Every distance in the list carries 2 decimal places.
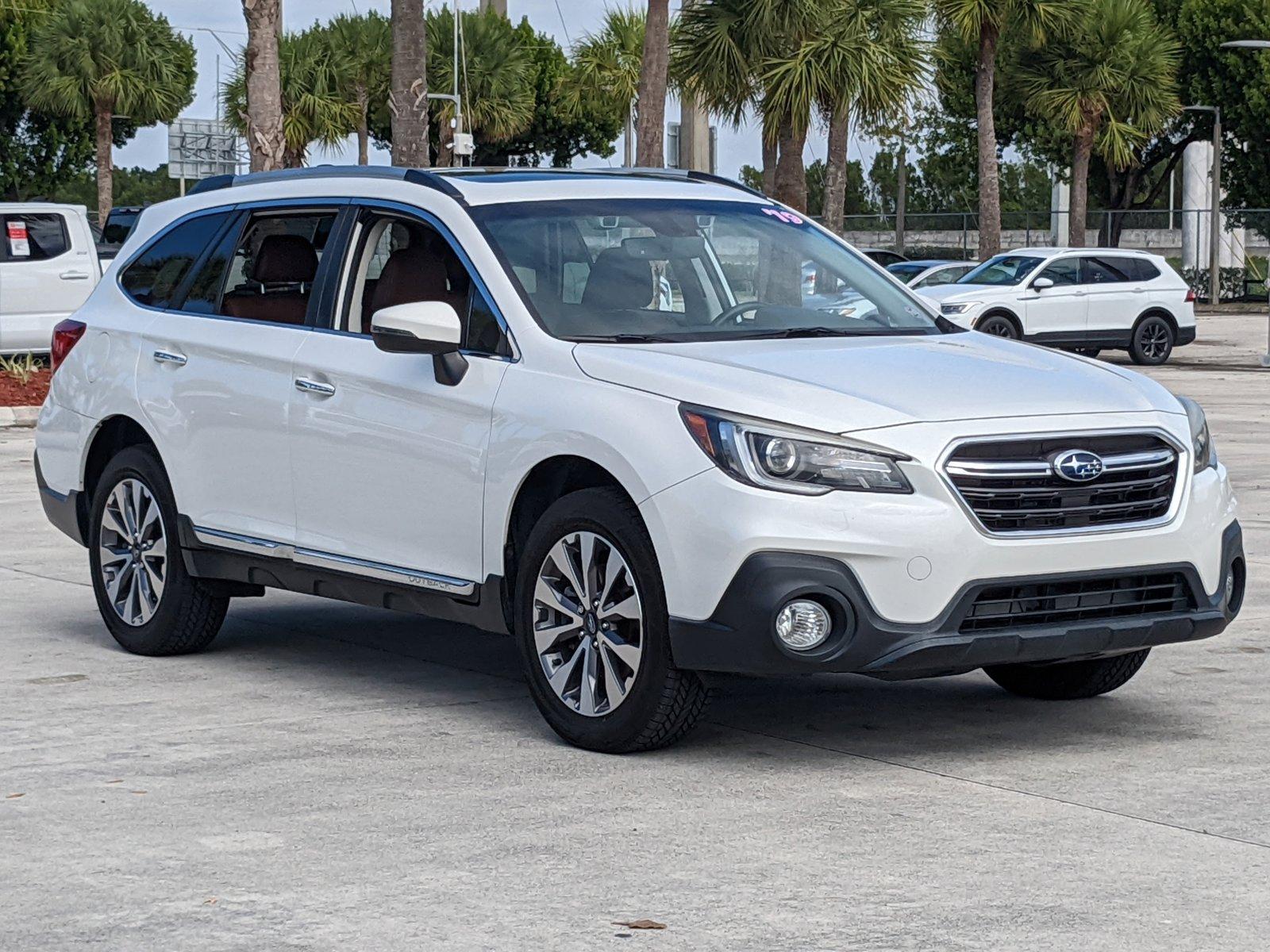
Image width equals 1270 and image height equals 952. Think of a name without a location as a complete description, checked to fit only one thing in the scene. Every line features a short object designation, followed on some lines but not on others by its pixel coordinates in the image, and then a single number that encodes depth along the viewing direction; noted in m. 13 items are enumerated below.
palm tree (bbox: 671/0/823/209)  33.41
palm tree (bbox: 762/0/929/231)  33.75
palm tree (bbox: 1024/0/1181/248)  49.22
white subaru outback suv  6.01
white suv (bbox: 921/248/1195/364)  30.39
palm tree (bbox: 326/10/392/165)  63.34
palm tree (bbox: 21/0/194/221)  63.28
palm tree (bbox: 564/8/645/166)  64.31
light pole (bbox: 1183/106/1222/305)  55.00
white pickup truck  24.05
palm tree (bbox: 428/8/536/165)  69.69
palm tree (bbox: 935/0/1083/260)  41.28
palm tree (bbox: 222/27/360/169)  61.75
